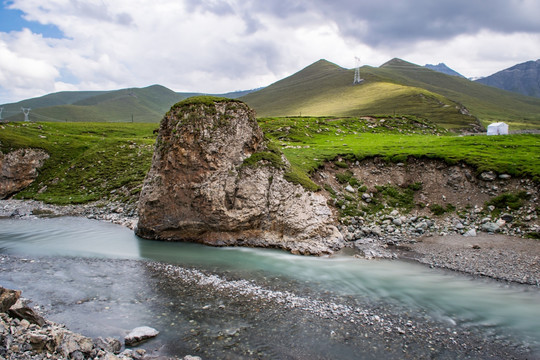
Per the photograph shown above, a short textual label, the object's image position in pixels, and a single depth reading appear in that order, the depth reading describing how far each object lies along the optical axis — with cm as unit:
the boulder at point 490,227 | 2581
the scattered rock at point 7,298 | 1145
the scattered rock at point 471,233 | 2567
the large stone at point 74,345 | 991
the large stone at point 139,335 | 1173
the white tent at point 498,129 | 6261
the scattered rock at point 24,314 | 1122
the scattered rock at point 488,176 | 3027
